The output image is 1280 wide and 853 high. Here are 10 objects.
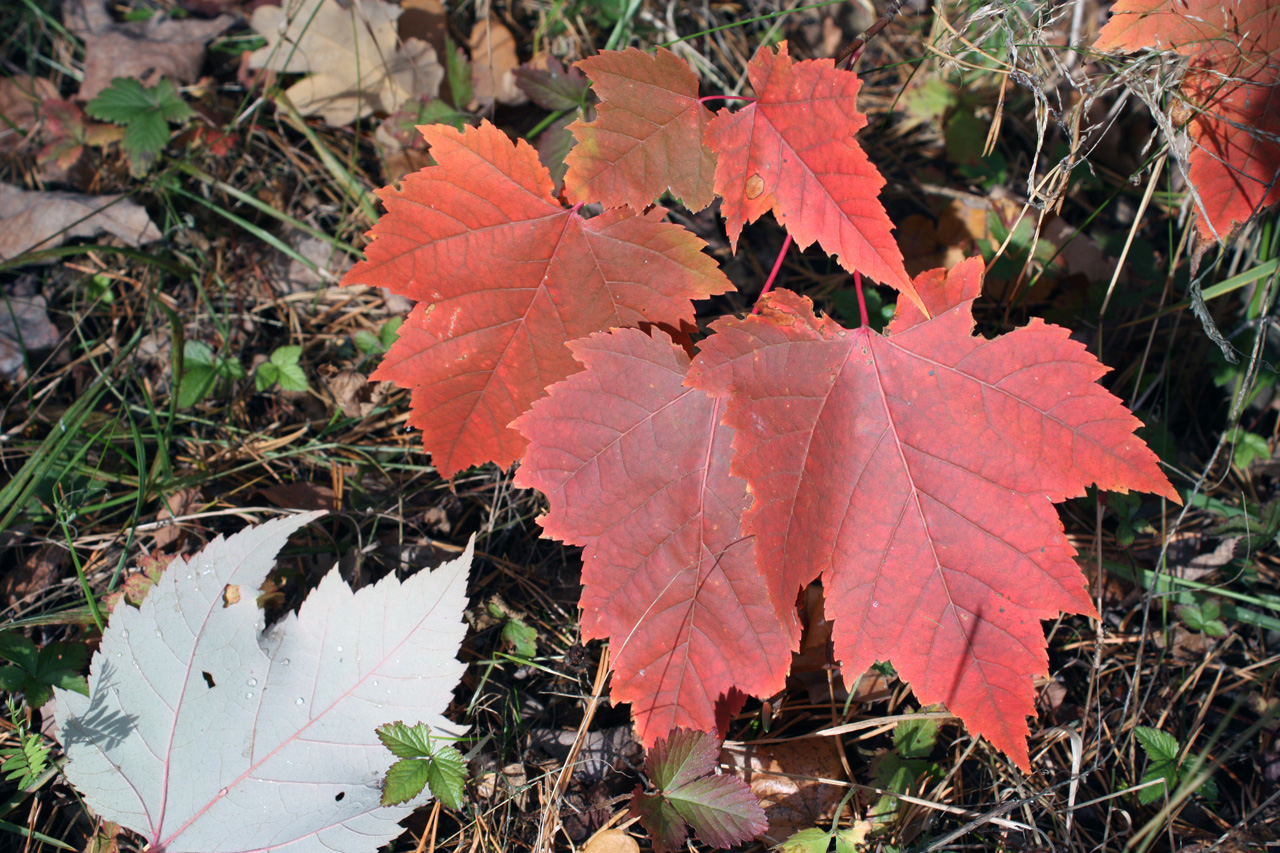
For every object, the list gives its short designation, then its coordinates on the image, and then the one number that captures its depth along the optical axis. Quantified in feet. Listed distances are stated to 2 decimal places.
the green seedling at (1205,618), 1.61
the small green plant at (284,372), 1.72
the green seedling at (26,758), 1.50
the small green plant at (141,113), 1.73
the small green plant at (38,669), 1.55
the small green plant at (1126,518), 1.64
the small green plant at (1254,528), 1.62
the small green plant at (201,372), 1.71
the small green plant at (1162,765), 1.55
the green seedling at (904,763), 1.55
